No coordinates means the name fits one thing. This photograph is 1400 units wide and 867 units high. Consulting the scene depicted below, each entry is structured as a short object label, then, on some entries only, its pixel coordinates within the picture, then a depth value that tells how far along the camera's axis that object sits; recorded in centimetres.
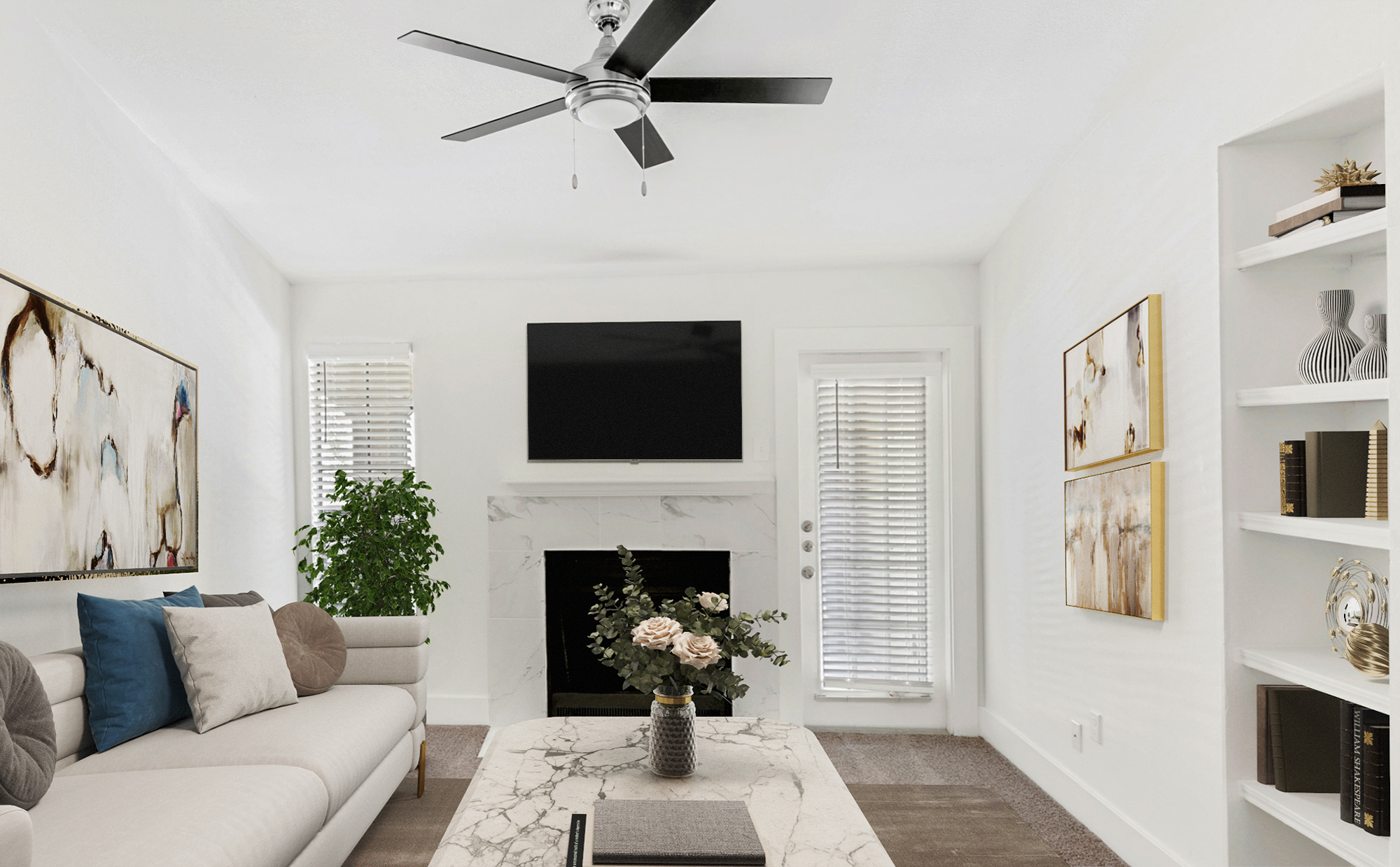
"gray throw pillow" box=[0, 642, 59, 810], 192
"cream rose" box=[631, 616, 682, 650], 221
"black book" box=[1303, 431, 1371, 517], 204
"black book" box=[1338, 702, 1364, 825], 194
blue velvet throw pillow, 253
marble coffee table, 179
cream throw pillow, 272
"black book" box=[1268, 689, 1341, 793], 216
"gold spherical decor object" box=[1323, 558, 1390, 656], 198
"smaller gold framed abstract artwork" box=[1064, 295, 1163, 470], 264
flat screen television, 480
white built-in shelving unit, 223
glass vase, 220
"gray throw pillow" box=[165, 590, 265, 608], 317
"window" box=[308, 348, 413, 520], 492
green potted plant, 423
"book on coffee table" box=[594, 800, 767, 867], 167
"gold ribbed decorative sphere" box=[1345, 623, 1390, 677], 187
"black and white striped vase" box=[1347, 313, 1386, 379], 196
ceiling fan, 212
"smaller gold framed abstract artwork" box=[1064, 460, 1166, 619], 264
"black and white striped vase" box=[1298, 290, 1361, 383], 206
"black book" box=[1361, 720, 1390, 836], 186
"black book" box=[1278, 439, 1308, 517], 211
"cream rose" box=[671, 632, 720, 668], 217
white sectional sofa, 183
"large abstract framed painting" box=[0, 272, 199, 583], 250
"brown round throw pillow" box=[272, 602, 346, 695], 323
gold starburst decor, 202
